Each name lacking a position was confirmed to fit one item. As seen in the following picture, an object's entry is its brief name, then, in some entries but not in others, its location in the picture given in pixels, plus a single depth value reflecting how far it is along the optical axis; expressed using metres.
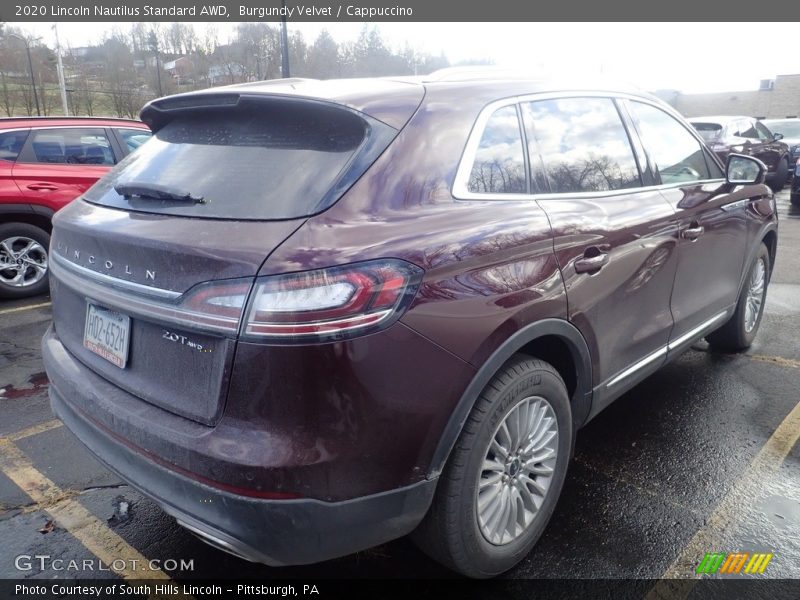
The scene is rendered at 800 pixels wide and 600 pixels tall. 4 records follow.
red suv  6.36
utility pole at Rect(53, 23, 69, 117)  31.69
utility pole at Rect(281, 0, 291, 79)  17.74
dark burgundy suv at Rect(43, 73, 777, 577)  1.75
